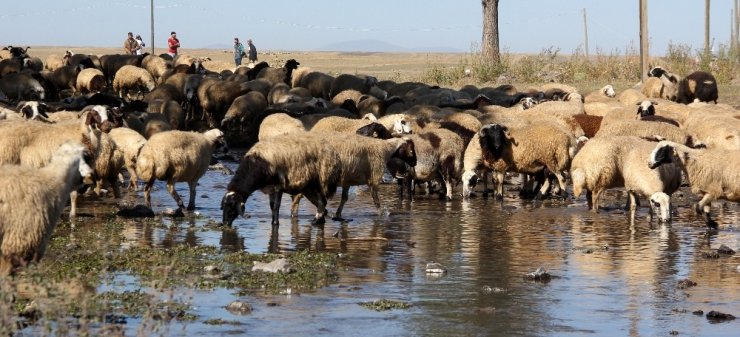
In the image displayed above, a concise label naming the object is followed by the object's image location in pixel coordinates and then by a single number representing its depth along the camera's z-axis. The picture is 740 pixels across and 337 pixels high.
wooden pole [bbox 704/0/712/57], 48.62
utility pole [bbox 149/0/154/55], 52.41
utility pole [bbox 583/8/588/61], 58.62
